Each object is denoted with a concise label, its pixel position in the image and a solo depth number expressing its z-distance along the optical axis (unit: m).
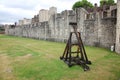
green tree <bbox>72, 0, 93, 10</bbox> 22.92
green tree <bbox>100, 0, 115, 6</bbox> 21.58
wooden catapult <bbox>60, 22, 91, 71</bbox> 4.18
